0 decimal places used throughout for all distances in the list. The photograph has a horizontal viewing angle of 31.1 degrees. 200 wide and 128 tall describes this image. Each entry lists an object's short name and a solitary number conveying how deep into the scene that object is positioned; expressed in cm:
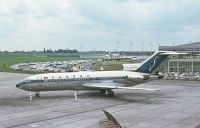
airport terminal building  7894
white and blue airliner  4231
